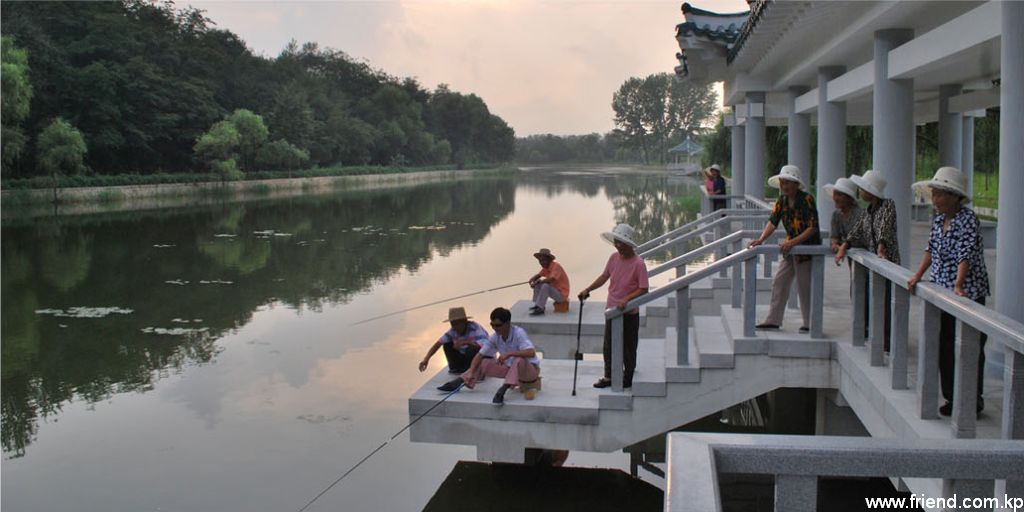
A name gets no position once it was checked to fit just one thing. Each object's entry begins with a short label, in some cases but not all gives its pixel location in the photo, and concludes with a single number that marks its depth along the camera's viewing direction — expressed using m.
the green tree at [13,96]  35.19
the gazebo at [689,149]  98.25
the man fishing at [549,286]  10.77
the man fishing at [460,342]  7.96
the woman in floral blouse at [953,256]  4.74
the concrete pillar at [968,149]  16.33
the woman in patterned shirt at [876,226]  5.96
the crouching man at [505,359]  7.25
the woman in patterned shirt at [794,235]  6.75
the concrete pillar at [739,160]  20.19
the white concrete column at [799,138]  14.67
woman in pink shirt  6.98
